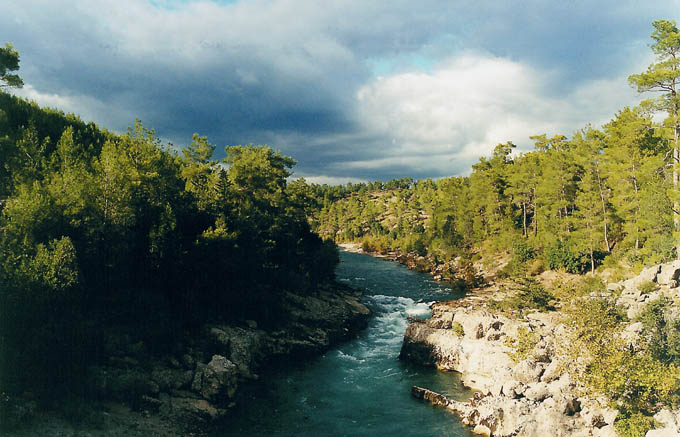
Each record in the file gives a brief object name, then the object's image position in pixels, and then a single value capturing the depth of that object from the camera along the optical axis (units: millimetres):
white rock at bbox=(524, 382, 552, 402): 24922
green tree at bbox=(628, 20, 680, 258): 37688
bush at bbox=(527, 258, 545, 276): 62188
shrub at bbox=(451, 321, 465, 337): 36188
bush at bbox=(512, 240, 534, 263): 66812
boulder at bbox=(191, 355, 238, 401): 26688
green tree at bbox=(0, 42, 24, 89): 28395
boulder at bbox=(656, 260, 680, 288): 35438
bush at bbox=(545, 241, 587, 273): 56031
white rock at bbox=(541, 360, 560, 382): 27180
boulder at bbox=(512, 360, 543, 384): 27933
